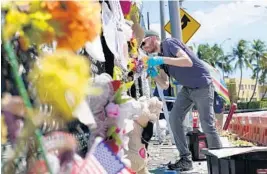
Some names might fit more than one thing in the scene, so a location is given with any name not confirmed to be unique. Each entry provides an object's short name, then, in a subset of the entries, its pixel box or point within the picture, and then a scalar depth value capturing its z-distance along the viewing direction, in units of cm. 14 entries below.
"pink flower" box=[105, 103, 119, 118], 212
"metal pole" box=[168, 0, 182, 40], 896
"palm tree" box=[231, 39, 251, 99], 8050
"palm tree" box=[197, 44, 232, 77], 7779
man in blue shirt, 505
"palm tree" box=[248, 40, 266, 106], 8019
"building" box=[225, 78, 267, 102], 7931
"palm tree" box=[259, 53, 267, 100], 7812
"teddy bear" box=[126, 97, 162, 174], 341
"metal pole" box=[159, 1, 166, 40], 1609
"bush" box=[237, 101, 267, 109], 5069
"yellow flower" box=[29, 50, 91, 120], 123
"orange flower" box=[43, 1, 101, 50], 131
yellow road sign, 1018
